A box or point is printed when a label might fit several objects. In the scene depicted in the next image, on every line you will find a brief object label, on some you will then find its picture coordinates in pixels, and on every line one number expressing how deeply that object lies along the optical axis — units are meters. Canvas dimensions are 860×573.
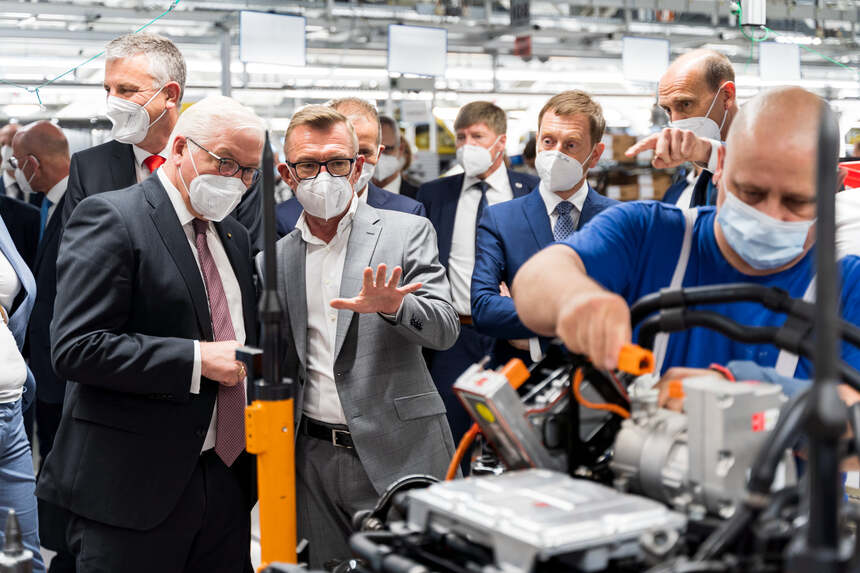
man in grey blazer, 2.32
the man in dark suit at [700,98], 3.12
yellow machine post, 1.42
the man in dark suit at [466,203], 3.54
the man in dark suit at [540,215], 2.87
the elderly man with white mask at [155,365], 2.10
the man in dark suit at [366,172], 3.27
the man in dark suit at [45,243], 3.71
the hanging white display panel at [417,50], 6.12
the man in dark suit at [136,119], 2.90
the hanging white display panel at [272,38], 5.31
